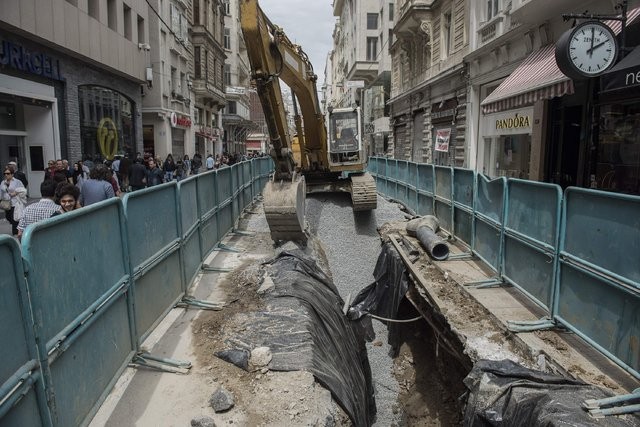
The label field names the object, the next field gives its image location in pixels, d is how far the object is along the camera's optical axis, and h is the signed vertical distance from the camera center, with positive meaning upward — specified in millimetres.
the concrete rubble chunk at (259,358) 4031 -1815
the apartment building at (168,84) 23406 +3652
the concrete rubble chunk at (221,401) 3471 -1889
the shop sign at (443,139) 19681 +588
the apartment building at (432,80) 18359 +3326
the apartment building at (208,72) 31109 +5665
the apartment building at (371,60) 35844 +8022
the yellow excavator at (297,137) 7230 +347
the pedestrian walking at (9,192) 8477 -768
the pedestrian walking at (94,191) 6699 -590
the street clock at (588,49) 8117 +1853
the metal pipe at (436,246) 8359 -1723
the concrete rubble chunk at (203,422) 3246 -1903
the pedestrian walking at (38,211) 5148 -684
